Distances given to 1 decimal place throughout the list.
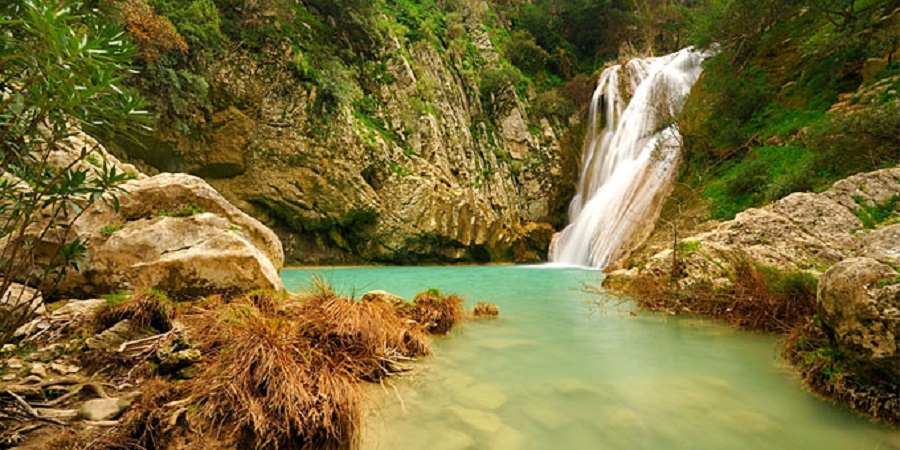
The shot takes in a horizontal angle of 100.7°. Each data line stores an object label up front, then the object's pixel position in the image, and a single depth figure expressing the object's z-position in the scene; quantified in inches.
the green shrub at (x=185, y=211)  181.2
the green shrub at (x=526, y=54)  999.0
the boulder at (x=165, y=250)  156.9
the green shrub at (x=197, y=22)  449.1
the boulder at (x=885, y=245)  102.4
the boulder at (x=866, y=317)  90.9
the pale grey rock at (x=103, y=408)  72.8
